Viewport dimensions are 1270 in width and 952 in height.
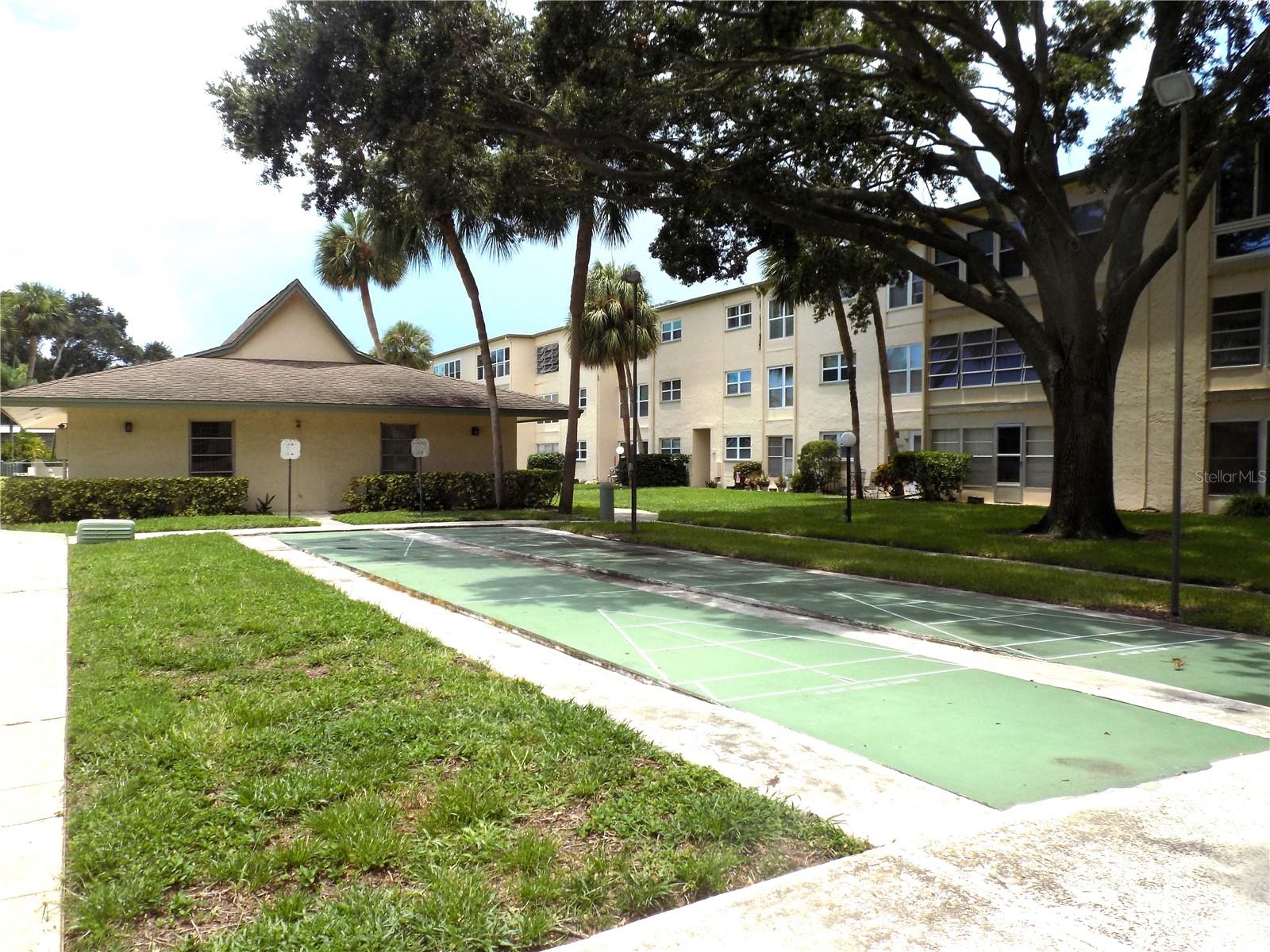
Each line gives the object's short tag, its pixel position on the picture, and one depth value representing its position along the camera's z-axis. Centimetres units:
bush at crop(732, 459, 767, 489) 3594
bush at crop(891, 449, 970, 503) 2786
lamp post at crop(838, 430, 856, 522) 2033
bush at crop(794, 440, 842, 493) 3206
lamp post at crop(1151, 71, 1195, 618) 845
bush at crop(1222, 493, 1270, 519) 2047
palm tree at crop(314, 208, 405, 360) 3653
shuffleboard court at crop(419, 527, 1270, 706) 706
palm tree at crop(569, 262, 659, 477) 3650
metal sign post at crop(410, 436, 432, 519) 2316
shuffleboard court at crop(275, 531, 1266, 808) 476
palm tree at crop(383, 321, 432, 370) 4809
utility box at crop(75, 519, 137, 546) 1602
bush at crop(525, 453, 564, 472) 4341
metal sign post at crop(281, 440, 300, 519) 2155
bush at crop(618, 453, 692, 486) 3950
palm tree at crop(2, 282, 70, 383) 5709
